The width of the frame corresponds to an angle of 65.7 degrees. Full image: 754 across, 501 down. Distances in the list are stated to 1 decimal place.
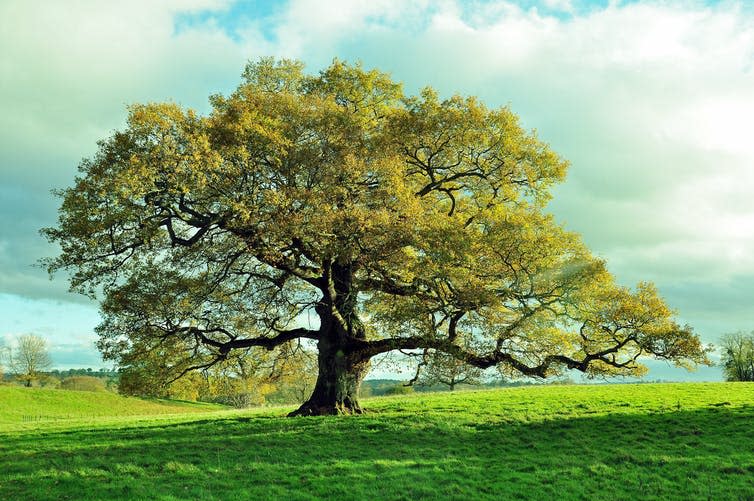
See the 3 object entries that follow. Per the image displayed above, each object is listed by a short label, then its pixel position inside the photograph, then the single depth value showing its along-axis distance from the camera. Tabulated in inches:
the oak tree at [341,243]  886.4
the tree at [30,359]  3617.1
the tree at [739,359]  2957.7
